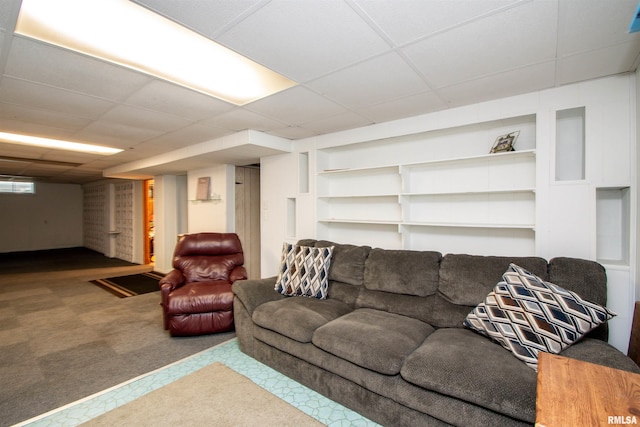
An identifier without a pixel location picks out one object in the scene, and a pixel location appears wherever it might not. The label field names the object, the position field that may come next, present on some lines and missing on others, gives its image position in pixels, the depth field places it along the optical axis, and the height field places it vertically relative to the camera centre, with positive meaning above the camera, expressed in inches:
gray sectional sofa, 59.1 -33.9
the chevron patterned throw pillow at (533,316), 64.7 -25.4
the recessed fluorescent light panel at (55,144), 147.0 +37.5
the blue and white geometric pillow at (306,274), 112.8 -25.5
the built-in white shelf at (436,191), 100.3 +7.8
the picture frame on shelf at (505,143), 96.3 +22.5
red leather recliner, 118.2 -34.1
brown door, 202.1 -2.6
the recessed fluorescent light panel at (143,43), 59.8 +40.8
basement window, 336.8 +29.4
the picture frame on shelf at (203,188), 200.7 +15.9
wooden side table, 31.7 -22.9
